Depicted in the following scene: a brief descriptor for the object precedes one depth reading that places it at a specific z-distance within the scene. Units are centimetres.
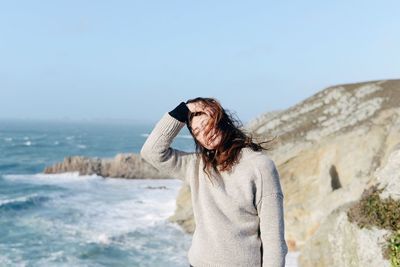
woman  274
